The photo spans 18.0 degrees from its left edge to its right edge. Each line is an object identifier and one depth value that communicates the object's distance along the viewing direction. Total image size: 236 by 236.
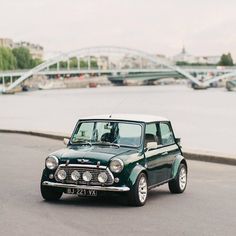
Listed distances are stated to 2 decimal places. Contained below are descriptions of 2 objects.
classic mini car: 8.83
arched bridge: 136.09
